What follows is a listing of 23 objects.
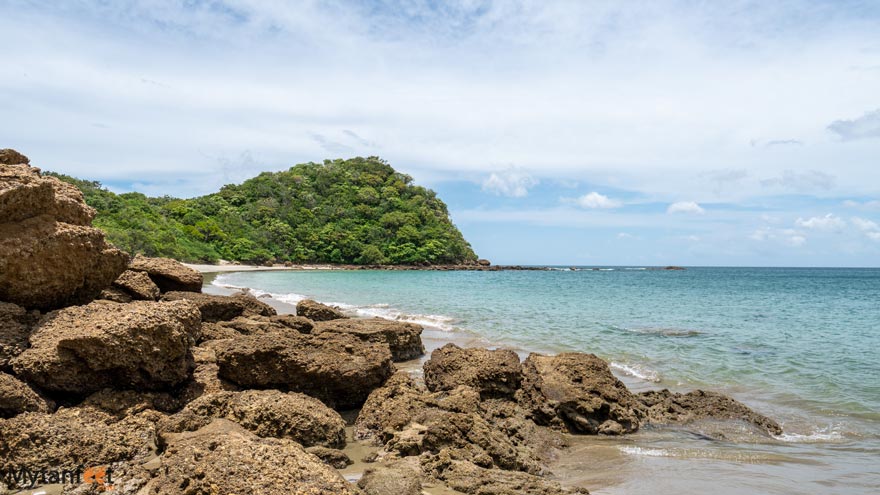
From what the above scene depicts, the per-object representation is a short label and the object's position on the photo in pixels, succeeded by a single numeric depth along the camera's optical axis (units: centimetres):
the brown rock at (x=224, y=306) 1011
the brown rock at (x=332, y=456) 502
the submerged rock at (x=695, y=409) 742
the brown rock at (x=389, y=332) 1060
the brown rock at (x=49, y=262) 630
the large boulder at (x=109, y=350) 548
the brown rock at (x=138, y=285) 805
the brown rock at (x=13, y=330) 555
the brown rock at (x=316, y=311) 1369
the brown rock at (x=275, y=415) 532
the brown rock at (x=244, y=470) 359
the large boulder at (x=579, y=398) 700
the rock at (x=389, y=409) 596
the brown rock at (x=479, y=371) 723
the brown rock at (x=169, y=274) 980
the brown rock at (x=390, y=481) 423
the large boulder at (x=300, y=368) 661
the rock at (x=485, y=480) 448
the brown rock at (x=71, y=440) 458
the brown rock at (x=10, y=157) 759
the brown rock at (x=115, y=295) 733
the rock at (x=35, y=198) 645
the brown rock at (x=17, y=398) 499
